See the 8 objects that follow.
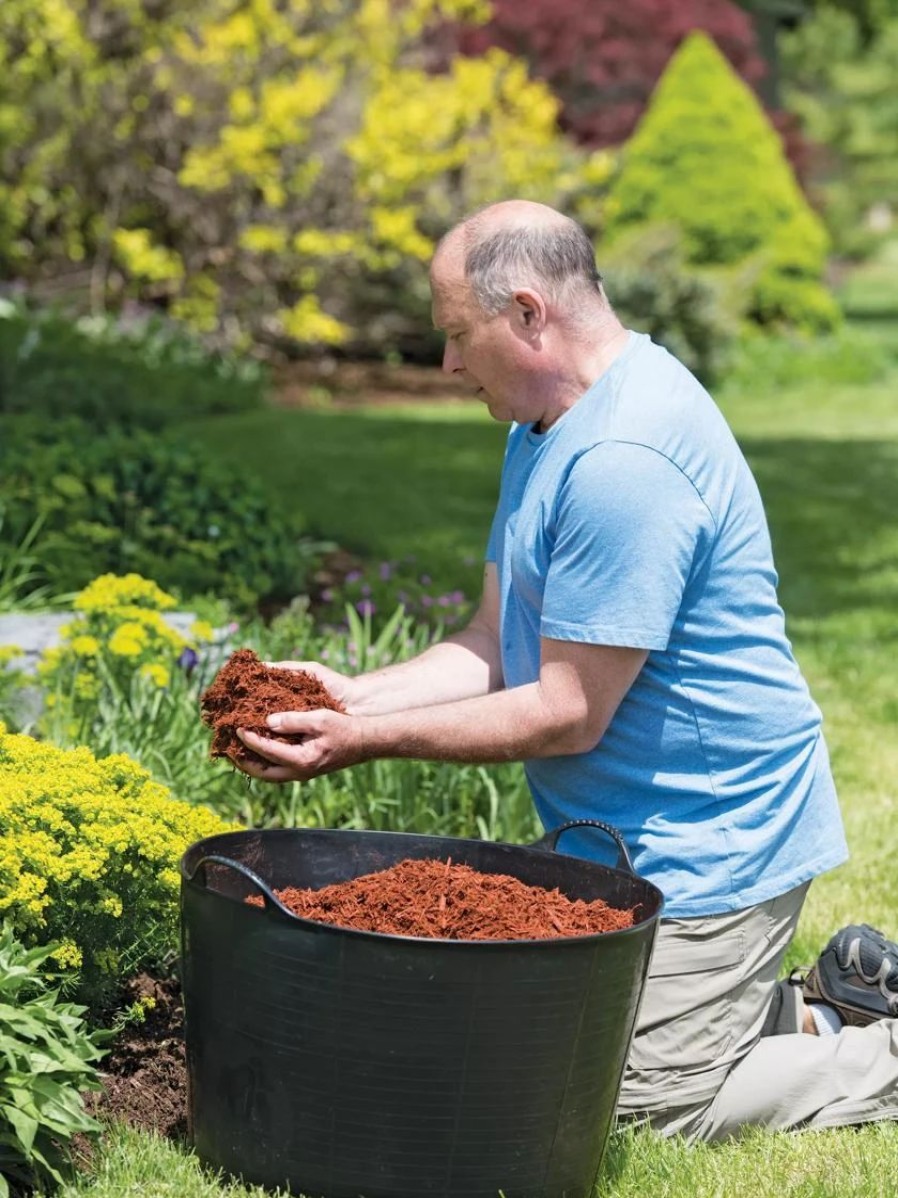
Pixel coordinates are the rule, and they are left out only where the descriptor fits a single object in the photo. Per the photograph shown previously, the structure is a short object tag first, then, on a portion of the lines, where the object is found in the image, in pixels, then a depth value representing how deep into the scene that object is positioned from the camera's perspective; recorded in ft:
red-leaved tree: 65.77
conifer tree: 56.85
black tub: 8.18
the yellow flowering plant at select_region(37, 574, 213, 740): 13.92
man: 9.42
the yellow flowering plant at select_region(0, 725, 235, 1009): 9.12
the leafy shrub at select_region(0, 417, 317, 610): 19.58
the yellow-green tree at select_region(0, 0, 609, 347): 38.81
